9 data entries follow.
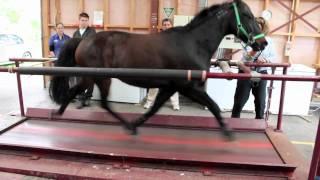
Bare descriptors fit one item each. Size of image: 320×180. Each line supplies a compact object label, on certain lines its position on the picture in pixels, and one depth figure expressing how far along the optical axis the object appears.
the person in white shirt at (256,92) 4.18
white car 7.59
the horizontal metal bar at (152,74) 1.83
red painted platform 2.27
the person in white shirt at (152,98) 5.81
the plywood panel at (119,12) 6.86
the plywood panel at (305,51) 6.46
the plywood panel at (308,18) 6.35
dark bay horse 2.67
